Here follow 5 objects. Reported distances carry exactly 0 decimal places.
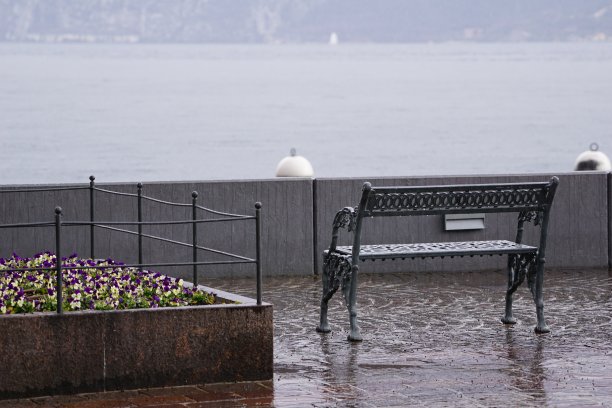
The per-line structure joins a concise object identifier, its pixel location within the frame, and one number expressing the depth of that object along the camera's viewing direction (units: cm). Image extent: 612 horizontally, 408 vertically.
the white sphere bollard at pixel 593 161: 3487
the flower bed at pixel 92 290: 1330
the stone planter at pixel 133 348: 1273
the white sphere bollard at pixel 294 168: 3155
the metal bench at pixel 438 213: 1541
